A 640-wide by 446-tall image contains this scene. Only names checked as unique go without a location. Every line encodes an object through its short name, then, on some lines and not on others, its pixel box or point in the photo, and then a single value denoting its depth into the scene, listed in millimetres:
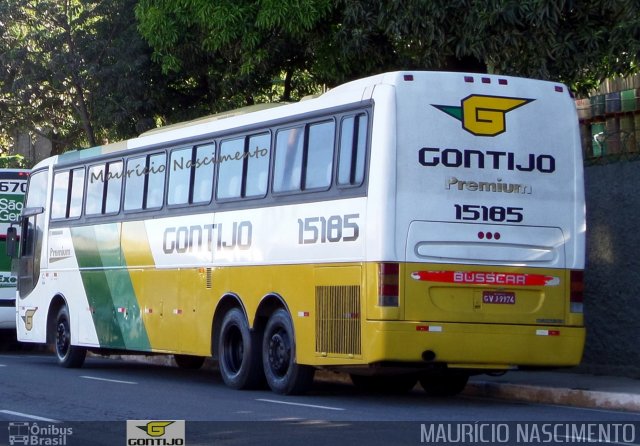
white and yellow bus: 13133
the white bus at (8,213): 24391
